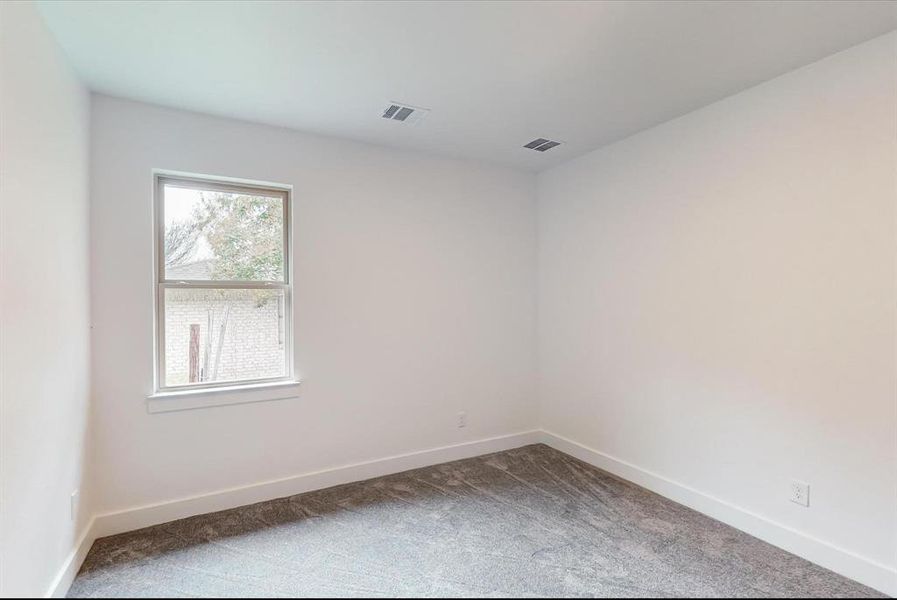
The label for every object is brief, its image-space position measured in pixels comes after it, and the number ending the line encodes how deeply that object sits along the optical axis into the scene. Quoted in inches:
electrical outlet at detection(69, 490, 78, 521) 75.5
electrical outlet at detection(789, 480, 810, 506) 82.9
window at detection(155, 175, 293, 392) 100.1
